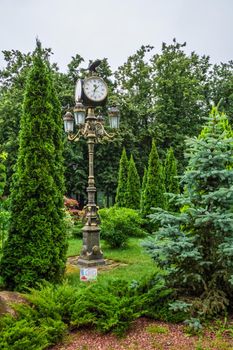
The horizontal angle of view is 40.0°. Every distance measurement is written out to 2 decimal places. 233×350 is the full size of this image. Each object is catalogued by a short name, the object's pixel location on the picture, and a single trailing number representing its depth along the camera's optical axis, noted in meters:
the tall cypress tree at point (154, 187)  11.48
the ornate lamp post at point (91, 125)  7.00
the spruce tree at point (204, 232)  3.59
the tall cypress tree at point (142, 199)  11.81
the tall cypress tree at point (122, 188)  14.32
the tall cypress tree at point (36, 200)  4.53
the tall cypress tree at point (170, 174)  14.34
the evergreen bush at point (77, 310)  2.96
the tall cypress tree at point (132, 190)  14.13
